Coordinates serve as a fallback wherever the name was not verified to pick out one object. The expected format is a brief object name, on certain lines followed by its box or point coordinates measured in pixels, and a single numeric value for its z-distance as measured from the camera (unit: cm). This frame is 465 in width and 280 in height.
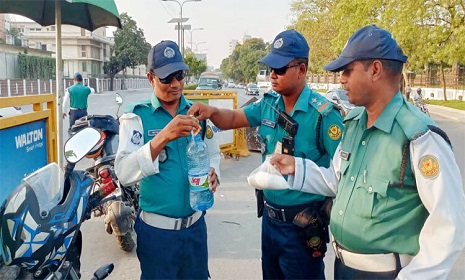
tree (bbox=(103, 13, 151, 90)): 5741
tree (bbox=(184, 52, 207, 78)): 4475
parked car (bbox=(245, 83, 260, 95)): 4307
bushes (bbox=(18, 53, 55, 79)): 3450
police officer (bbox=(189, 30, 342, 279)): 248
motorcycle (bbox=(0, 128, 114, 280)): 178
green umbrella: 535
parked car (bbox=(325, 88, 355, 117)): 1566
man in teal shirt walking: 1048
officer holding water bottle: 237
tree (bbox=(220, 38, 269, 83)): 8206
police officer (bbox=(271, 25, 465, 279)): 159
